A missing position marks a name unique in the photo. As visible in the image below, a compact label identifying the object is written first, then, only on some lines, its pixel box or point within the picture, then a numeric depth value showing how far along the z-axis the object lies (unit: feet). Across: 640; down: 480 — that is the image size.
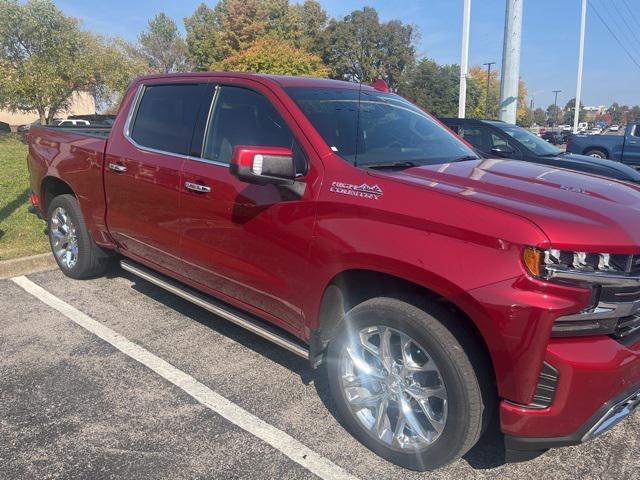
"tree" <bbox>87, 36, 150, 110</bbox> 89.35
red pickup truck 7.13
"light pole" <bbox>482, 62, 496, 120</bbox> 227.61
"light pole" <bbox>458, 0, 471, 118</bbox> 56.85
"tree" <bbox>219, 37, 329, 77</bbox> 123.54
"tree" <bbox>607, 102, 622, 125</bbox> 454.07
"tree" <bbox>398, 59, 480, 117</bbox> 141.61
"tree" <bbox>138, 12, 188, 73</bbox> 258.37
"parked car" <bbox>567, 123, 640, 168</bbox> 54.39
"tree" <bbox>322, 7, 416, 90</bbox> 172.14
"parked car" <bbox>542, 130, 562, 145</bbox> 139.77
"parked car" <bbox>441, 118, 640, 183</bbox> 26.63
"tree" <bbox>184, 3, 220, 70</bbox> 194.45
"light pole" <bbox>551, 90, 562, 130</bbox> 361.30
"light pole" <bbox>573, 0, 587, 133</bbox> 105.68
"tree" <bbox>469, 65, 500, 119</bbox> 221.05
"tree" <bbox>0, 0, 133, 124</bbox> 80.53
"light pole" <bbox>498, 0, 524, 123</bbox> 48.98
